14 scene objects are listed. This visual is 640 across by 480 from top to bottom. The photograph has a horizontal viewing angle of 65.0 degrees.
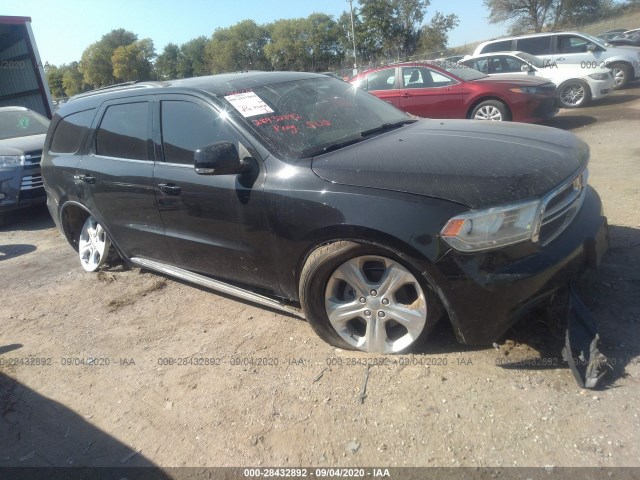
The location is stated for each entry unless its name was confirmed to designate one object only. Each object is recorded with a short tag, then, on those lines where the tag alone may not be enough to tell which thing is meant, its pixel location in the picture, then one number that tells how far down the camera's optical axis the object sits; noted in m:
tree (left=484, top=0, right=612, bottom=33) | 44.00
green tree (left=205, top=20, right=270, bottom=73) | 62.88
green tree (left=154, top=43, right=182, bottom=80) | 71.88
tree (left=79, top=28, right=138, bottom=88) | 82.75
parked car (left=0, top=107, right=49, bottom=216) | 7.21
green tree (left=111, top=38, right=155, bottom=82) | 75.88
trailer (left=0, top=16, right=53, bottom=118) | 12.73
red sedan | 9.01
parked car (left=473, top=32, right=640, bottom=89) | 12.27
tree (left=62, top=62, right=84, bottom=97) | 90.00
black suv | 2.53
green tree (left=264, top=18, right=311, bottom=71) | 62.50
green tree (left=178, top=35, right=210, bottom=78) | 66.56
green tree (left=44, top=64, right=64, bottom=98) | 90.64
